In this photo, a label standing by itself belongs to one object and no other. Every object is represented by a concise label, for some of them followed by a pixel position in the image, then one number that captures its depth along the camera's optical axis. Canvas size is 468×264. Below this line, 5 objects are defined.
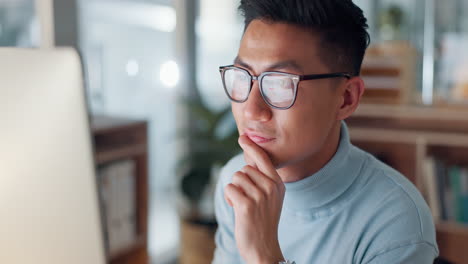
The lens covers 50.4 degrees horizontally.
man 0.94
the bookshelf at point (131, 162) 2.40
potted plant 2.99
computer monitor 0.65
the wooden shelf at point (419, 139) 2.94
